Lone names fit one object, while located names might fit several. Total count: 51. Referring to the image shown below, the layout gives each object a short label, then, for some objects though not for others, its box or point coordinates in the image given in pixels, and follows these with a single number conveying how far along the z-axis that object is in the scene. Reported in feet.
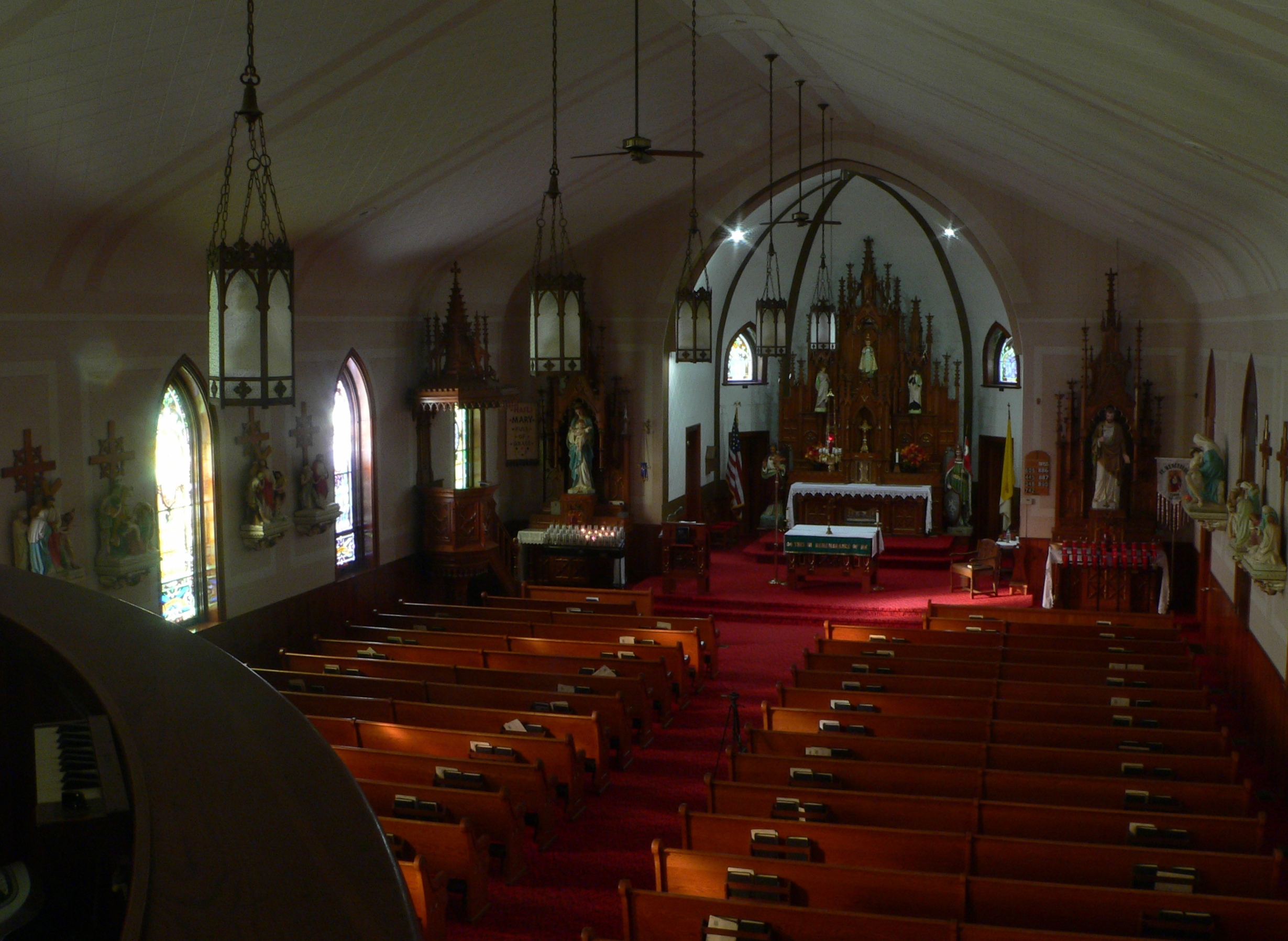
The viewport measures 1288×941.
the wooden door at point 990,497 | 71.72
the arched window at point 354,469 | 49.55
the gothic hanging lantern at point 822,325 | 61.00
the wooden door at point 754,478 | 76.18
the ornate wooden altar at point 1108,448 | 55.47
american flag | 72.18
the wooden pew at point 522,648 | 37.73
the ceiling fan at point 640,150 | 27.81
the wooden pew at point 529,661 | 35.32
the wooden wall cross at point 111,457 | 35.53
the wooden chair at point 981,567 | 57.21
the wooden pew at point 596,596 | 46.47
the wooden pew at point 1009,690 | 31.27
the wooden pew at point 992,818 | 21.59
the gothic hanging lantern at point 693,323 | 42.65
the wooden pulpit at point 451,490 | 52.29
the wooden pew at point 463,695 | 31.45
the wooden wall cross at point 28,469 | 32.32
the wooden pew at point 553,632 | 40.19
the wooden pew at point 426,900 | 19.92
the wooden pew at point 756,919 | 17.37
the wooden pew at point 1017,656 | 35.29
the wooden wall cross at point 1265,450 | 35.53
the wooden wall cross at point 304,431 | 45.29
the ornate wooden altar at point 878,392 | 72.43
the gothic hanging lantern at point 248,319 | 21.63
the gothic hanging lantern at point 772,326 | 51.49
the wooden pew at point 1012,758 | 25.53
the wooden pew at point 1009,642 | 37.52
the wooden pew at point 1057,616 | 42.45
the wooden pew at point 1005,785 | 23.52
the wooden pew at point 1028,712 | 29.48
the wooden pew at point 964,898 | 17.89
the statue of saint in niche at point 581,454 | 61.52
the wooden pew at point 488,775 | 25.91
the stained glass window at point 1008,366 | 69.72
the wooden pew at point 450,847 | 22.43
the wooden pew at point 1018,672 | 33.27
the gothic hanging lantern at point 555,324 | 32.71
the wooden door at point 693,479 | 67.92
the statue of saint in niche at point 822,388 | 73.61
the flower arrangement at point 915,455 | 71.46
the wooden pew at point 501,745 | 27.86
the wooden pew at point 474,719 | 29.73
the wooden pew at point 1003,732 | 27.50
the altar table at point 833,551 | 58.13
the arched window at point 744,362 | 75.66
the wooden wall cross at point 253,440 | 42.37
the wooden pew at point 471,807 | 24.22
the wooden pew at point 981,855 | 19.81
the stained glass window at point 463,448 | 58.70
